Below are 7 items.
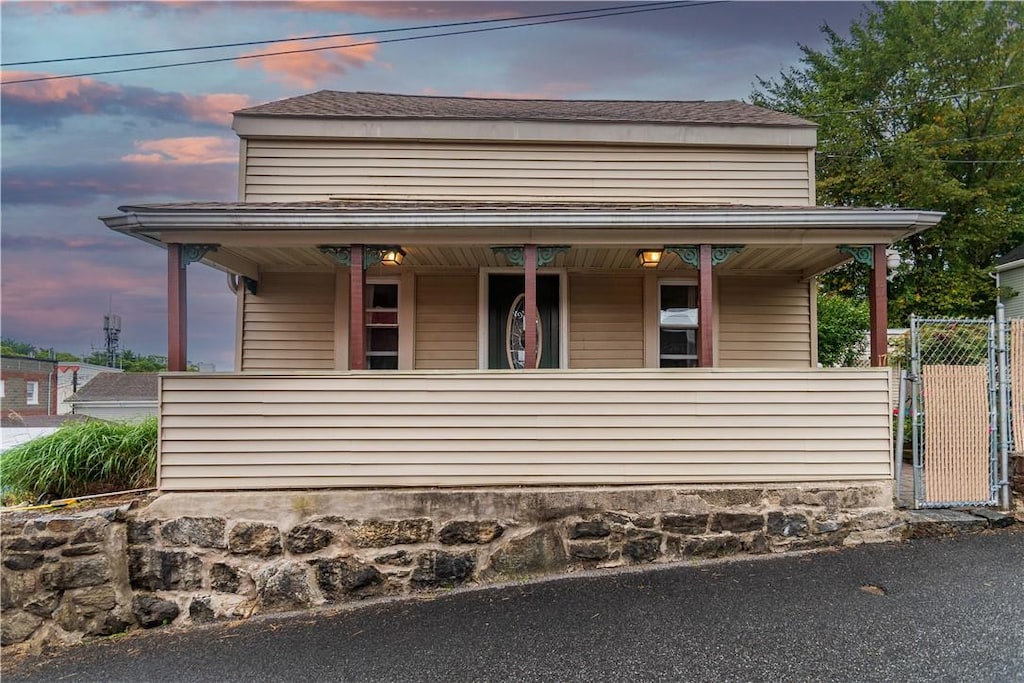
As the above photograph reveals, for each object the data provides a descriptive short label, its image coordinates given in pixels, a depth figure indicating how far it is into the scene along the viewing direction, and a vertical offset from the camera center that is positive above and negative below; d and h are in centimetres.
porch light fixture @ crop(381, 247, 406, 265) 509 +100
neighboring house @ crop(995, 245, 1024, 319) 1456 +232
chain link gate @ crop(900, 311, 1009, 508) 472 -59
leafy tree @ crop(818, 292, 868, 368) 1066 +49
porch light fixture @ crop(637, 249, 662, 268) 544 +106
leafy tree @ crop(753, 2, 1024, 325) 1515 +640
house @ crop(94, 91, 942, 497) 448 +60
